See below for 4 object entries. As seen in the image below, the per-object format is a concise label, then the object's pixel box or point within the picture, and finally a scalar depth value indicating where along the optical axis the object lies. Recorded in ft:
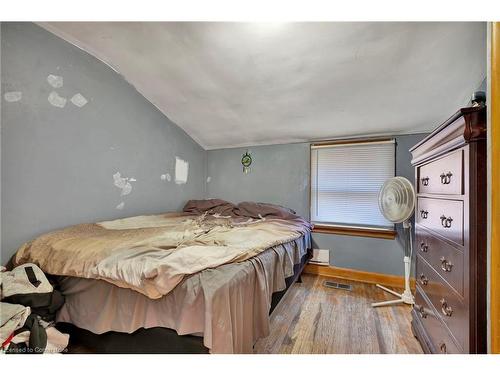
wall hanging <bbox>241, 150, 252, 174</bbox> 10.49
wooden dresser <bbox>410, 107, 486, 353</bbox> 2.54
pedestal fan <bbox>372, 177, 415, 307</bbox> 6.03
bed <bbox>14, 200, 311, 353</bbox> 2.88
